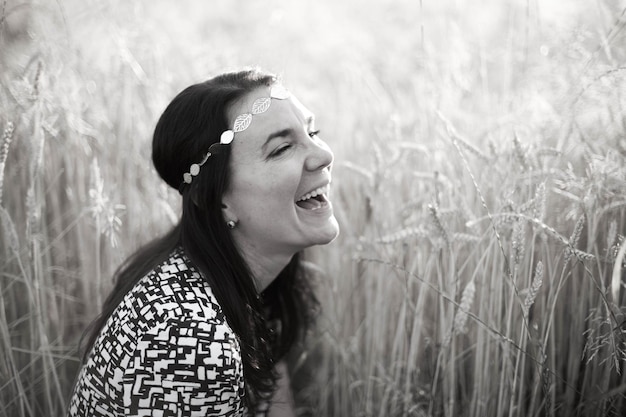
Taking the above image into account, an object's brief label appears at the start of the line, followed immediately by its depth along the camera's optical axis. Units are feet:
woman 4.09
